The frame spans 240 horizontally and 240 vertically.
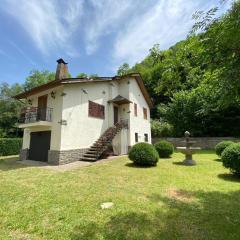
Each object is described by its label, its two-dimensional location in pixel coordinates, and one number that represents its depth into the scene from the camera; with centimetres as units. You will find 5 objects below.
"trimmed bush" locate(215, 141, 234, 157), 1455
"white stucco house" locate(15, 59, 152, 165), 1264
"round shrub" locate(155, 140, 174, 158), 1510
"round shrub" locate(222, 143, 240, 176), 823
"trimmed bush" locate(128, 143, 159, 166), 1088
